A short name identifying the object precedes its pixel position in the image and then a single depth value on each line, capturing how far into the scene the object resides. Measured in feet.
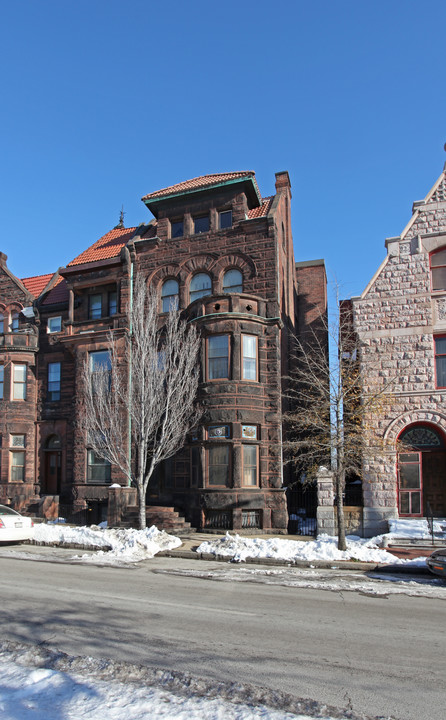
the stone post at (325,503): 60.85
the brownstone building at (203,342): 69.26
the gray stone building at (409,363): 64.08
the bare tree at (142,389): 67.31
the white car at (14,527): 56.13
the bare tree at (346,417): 51.83
